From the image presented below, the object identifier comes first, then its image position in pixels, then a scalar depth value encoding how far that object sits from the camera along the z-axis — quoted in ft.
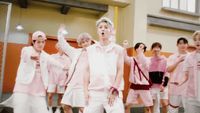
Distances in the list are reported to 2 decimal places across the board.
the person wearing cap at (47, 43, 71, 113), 18.30
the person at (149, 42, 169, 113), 16.98
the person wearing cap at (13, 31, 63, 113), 11.52
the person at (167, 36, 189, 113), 14.74
